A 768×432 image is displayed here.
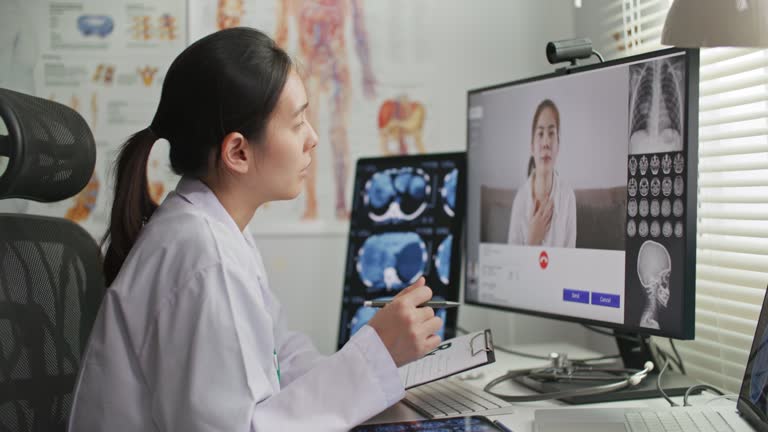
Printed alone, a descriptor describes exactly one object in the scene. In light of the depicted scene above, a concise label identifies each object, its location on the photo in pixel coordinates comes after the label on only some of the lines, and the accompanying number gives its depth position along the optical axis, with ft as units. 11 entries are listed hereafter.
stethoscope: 4.15
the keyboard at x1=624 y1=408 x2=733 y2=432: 3.39
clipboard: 3.90
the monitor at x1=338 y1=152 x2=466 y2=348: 5.58
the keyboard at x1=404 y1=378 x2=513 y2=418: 3.84
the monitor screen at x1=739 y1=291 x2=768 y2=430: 3.32
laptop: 3.39
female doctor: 3.04
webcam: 4.70
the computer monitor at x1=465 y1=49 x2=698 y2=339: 3.95
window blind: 4.52
